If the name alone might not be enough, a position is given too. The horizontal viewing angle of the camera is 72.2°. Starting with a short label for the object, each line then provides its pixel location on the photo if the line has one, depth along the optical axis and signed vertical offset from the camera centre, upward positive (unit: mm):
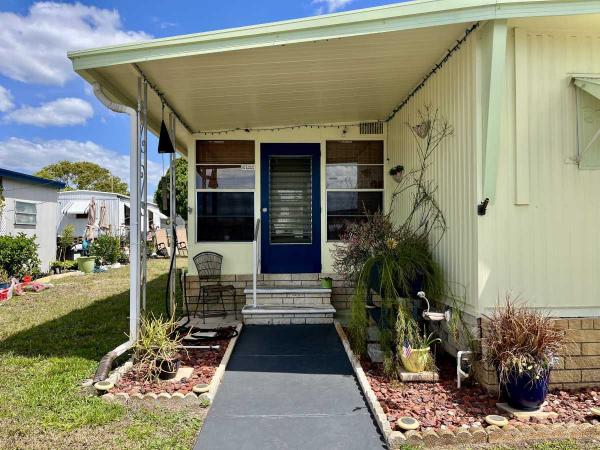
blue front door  6074 +388
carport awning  3137 +1594
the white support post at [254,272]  5184 -481
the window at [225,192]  6082 +622
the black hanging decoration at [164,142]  4594 +1033
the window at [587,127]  3285 +868
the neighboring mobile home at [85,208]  16984 +1084
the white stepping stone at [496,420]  2512 -1150
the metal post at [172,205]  4793 +369
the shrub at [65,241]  12992 -238
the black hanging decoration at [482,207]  3147 +214
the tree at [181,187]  16094 +1871
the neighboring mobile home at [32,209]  10156 +662
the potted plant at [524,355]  2678 -806
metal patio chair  5852 -642
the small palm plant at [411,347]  3330 -916
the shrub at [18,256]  8938 -502
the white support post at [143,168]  4027 +662
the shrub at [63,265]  11562 -887
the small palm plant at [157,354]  3268 -976
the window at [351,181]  6102 +794
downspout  3896 +176
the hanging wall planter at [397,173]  5387 +828
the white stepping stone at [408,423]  2471 -1151
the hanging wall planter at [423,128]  4345 +1147
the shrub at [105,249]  12922 -495
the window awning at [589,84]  3123 +1173
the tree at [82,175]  35812 +5178
